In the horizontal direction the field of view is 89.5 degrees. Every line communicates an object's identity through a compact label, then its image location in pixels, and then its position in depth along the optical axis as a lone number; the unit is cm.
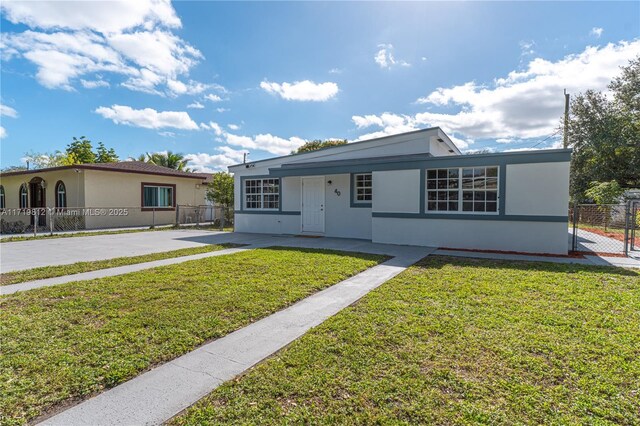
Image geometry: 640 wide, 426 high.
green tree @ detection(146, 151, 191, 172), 3046
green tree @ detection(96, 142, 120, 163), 3628
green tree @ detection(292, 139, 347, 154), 3515
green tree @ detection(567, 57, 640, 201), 1927
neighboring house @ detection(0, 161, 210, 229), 1714
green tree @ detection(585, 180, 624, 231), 1659
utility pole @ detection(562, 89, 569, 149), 2098
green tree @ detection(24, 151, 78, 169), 4406
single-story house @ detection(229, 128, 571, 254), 882
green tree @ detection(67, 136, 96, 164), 3481
